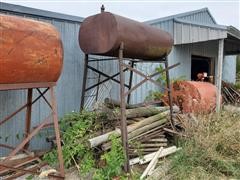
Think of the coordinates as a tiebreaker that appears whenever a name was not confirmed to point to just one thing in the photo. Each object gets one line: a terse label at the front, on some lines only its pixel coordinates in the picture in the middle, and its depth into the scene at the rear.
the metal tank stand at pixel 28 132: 3.39
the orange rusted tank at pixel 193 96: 6.21
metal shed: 6.10
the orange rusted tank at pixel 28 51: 3.09
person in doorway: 7.88
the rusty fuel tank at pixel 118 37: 4.04
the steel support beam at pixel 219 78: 5.75
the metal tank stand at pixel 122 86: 3.91
